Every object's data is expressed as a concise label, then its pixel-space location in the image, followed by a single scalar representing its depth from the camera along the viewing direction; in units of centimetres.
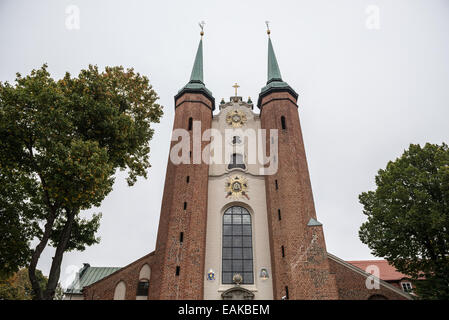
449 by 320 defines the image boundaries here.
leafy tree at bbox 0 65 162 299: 1039
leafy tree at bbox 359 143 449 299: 1347
